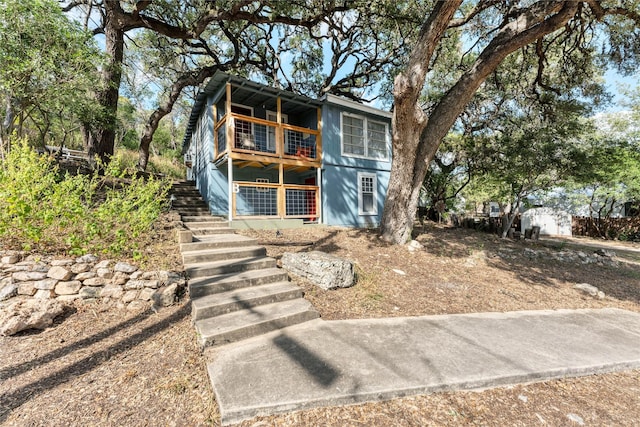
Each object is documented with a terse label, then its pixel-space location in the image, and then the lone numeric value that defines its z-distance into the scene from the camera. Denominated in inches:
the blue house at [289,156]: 325.7
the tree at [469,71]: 215.2
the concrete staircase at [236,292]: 114.7
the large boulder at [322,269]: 164.1
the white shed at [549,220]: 677.3
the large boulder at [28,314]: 108.9
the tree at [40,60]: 185.6
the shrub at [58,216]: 135.1
